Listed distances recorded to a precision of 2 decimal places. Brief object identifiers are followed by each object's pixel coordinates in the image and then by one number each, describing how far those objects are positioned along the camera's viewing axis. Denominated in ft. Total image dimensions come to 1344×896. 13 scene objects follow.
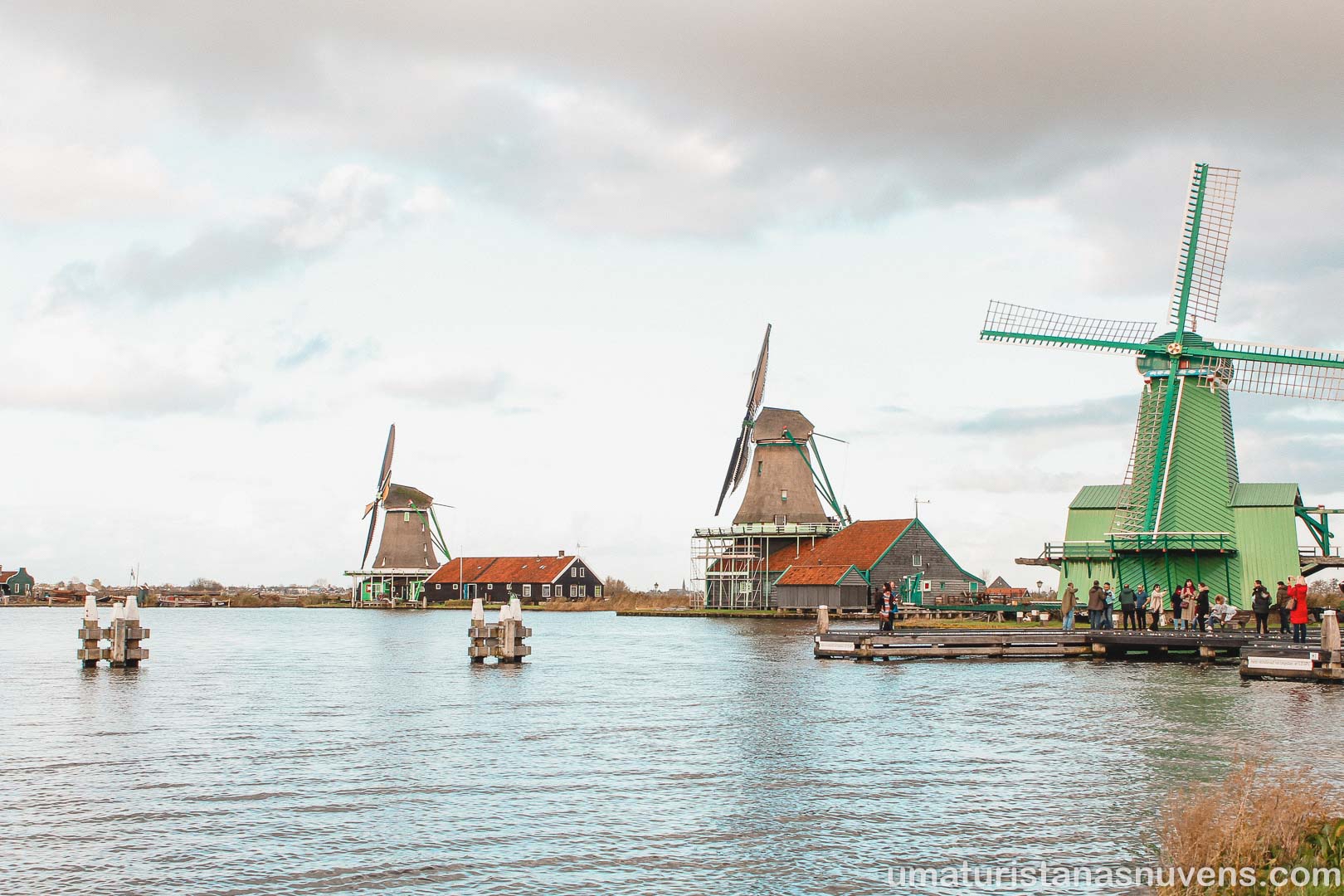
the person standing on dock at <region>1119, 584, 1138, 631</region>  128.36
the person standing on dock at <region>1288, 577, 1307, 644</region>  103.45
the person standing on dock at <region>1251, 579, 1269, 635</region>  113.29
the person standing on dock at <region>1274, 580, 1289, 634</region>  118.52
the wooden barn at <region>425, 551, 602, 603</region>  352.08
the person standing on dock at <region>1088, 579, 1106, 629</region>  127.42
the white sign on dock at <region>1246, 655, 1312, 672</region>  93.86
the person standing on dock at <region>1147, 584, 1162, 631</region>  127.97
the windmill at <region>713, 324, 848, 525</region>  258.37
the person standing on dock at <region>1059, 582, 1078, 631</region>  136.01
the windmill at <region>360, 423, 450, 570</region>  370.94
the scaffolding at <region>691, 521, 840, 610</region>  256.11
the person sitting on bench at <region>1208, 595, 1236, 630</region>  129.59
